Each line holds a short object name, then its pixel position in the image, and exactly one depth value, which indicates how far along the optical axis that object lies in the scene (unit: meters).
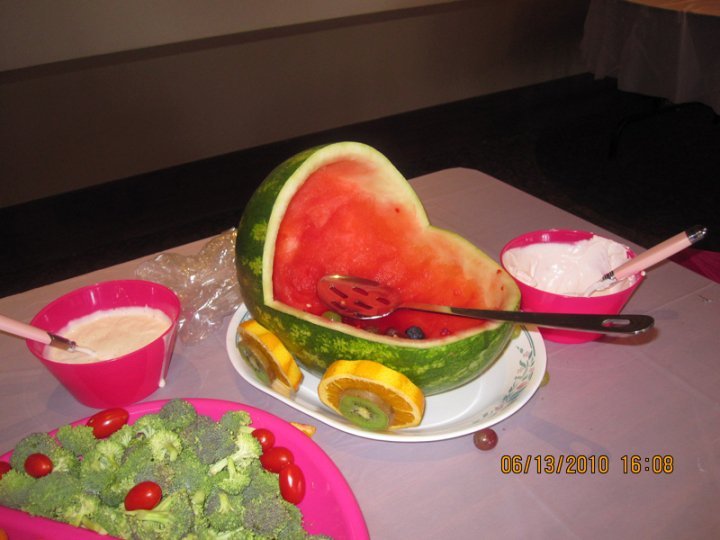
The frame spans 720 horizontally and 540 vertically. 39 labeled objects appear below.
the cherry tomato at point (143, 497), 0.52
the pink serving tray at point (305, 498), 0.50
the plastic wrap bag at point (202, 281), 0.90
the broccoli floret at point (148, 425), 0.58
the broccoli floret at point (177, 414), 0.60
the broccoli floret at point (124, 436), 0.58
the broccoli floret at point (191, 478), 0.54
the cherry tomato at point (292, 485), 0.56
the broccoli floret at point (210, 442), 0.57
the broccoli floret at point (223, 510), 0.52
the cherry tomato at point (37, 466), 0.55
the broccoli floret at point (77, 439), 0.58
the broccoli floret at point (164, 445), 0.56
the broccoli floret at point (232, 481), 0.55
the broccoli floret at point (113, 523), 0.50
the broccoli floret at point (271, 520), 0.52
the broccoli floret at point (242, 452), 0.56
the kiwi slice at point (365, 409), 0.65
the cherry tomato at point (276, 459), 0.59
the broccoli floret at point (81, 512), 0.50
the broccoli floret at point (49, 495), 0.51
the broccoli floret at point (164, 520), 0.50
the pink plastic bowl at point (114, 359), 0.69
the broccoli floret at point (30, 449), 0.56
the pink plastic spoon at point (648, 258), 0.73
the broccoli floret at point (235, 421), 0.59
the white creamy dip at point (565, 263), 0.89
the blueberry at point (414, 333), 0.76
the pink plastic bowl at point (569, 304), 0.79
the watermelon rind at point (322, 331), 0.67
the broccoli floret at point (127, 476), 0.54
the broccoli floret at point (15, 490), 0.53
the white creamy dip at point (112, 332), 0.74
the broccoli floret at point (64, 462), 0.56
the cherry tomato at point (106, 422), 0.61
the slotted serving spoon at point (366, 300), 0.71
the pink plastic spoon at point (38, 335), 0.65
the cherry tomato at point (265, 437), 0.61
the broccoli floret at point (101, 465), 0.54
